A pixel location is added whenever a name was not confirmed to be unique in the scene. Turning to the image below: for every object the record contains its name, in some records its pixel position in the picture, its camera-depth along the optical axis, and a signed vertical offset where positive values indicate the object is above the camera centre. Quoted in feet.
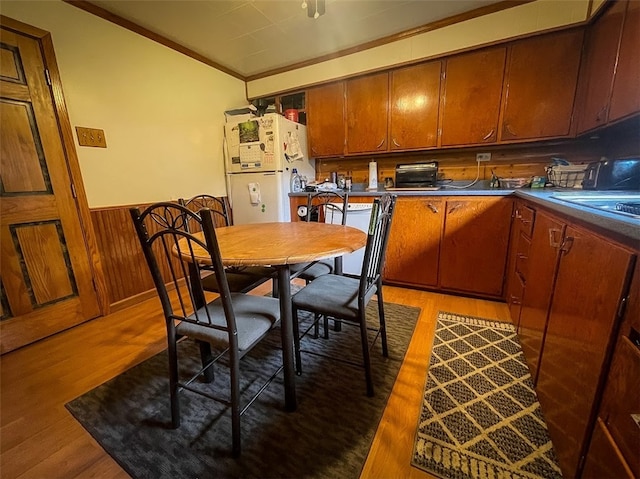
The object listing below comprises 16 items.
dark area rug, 3.32 -3.41
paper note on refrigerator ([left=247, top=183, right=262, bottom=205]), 9.73 -0.46
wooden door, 5.59 -0.47
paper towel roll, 9.84 +0.05
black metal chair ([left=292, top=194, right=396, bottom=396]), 4.08 -1.90
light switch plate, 6.56 +1.17
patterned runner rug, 3.23 -3.39
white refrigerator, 9.14 +0.57
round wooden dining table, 3.46 -0.99
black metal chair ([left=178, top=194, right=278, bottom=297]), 5.08 -1.88
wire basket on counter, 6.91 -0.11
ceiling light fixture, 5.18 +3.22
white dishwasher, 8.43 -1.33
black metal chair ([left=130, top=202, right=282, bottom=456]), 3.14 -1.90
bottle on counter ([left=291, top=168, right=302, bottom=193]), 9.86 -0.10
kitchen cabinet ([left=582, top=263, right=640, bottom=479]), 1.91 -1.80
